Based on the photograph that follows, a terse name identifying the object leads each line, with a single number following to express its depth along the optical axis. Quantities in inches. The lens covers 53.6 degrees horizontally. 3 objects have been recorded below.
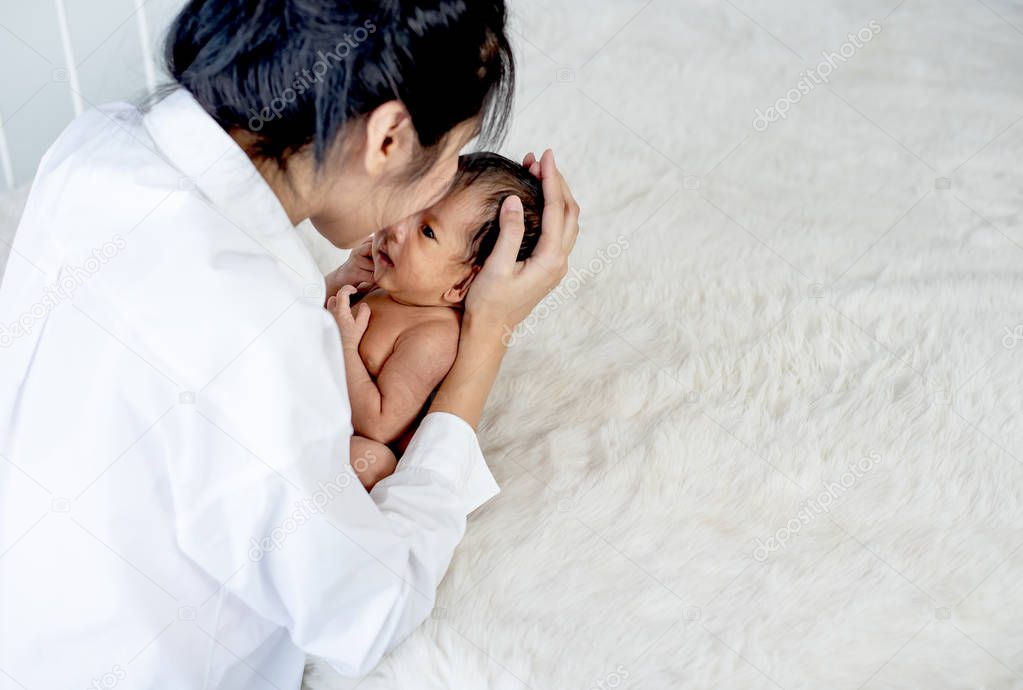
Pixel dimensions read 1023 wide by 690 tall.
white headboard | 65.2
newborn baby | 42.3
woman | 29.3
